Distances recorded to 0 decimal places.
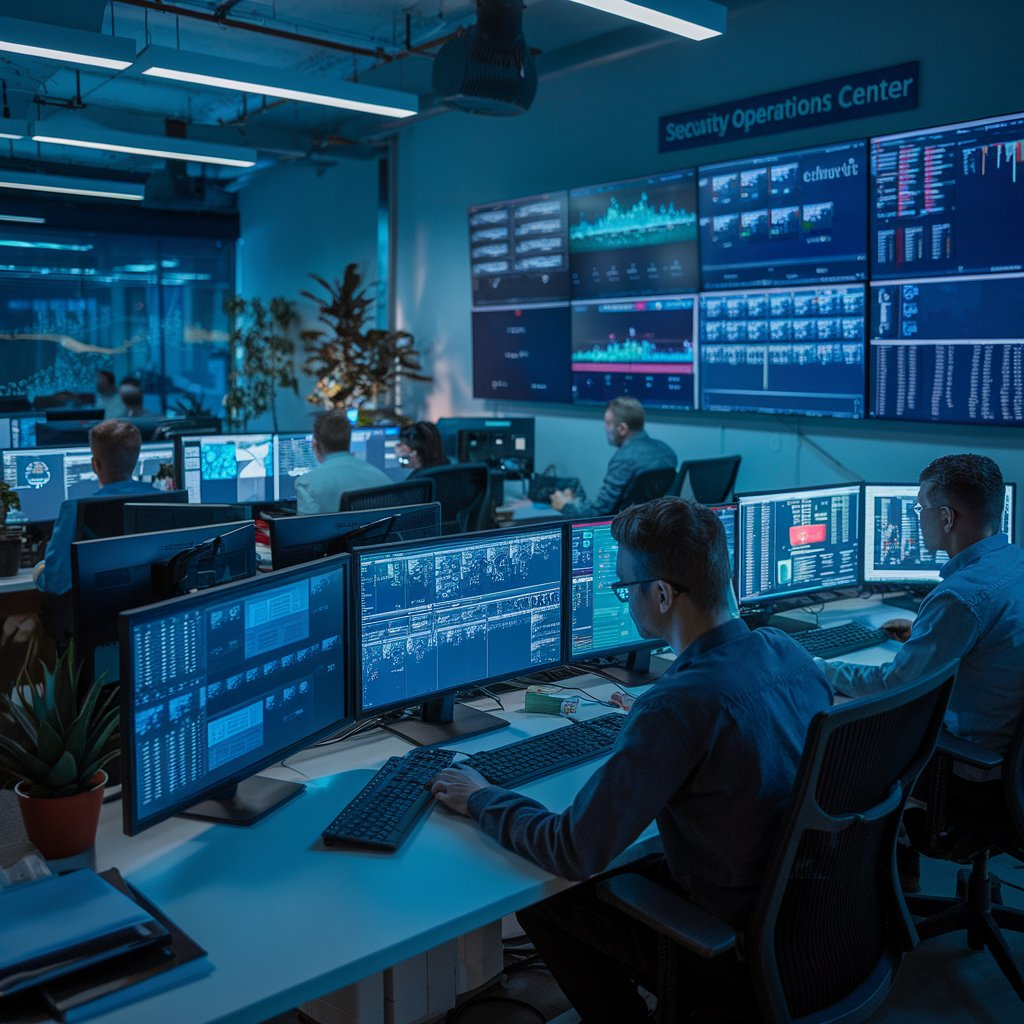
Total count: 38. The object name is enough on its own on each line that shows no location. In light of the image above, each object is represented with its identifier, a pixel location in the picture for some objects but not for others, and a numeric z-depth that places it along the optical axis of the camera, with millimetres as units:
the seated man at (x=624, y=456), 5184
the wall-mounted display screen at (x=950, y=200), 4191
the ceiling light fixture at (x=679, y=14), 3906
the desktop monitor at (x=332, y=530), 2529
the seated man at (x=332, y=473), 4359
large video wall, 4312
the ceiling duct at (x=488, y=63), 4652
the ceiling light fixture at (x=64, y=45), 4391
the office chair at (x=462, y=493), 4332
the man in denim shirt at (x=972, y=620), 2488
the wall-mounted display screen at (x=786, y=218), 4742
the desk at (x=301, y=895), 1416
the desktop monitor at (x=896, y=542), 3482
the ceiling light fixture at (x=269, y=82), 4953
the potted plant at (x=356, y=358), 7781
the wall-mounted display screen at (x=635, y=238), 5578
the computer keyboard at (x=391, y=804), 1814
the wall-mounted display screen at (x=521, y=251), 6445
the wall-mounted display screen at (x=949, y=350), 4254
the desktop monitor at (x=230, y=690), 1616
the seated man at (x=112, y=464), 3691
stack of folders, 1342
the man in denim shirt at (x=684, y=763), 1651
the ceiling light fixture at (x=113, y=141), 7047
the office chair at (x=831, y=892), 1600
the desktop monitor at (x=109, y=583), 2232
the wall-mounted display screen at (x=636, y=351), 5703
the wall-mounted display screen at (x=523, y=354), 6559
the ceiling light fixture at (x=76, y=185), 8454
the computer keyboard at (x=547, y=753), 2090
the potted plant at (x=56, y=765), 1650
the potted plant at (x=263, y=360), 9953
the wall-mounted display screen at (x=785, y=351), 4832
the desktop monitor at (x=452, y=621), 2189
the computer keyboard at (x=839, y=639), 3018
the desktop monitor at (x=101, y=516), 3493
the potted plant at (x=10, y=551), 4219
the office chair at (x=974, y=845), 2424
